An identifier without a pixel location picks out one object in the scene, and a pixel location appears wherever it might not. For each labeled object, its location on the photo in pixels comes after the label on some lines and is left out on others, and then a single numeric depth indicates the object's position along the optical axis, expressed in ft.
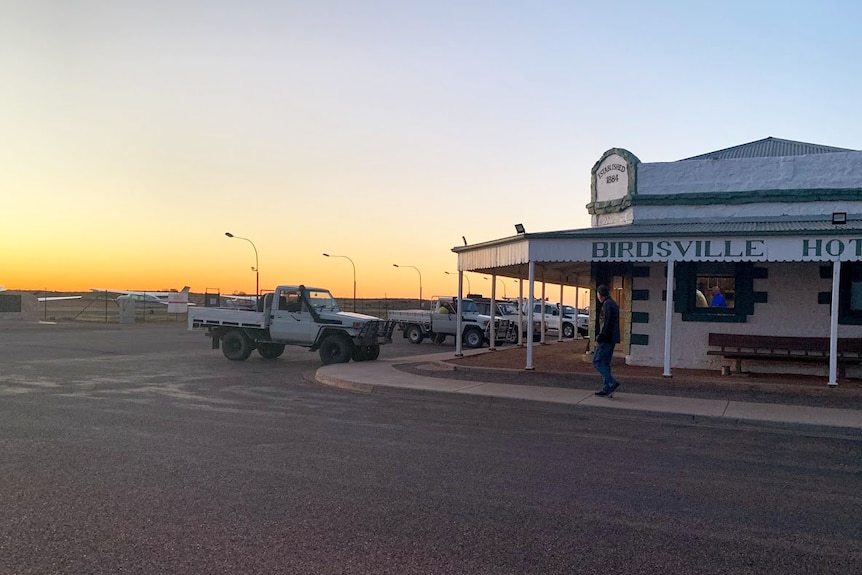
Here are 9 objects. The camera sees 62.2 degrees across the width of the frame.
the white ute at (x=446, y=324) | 87.92
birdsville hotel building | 46.93
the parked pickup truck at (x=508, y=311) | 93.81
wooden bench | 47.14
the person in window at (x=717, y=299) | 52.44
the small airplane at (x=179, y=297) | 181.35
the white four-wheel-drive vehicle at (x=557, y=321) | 110.32
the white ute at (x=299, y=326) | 63.41
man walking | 40.63
